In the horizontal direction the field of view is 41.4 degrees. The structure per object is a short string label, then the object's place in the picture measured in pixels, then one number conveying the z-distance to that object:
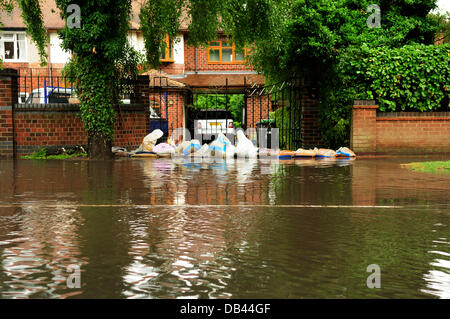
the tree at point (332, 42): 18.52
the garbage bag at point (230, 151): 18.05
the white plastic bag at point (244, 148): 18.14
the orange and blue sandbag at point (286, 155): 18.00
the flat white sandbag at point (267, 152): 18.23
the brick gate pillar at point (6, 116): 19.27
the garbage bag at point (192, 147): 19.06
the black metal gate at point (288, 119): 20.31
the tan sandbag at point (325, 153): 17.95
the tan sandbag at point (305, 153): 17.98
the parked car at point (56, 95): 22.02
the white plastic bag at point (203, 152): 18.20
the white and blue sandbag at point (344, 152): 17.78
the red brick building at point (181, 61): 39.84
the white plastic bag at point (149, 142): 19.14
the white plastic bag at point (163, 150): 18.91
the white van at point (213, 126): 27.64
